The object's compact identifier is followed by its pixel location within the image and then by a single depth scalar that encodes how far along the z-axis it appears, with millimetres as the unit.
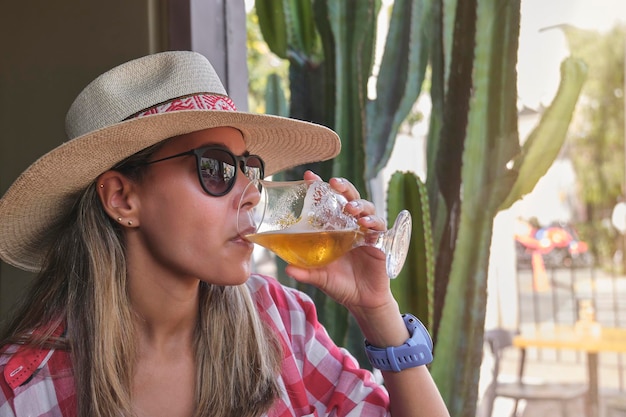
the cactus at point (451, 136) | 2100
